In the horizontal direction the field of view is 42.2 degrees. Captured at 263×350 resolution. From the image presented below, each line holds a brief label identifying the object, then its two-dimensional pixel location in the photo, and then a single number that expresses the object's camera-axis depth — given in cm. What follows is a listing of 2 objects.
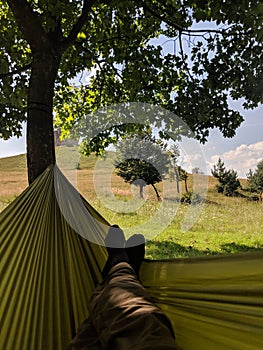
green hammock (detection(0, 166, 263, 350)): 119
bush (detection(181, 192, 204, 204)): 746
